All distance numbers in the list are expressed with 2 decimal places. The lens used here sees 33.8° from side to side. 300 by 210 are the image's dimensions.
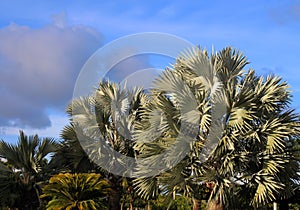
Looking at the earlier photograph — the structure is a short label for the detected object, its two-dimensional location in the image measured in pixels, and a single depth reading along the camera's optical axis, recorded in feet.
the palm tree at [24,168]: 64.95
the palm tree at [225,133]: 49.08
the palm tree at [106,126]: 66.85
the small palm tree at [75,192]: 53.52
